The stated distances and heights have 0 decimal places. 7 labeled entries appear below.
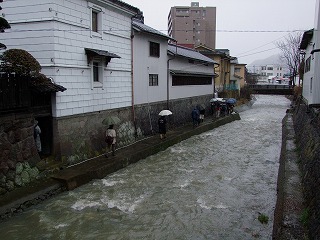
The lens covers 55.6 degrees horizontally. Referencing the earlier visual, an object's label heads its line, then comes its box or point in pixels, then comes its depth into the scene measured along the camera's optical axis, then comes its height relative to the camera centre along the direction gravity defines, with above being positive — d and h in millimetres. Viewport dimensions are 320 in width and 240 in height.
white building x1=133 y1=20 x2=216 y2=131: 18359 +620
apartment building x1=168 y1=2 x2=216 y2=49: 86625 +17877
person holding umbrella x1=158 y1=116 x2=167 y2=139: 18189 -2418
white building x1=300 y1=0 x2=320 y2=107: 18344 +1077
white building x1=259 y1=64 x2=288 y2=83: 154750 +8185
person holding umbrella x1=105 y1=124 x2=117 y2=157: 13891 -2328
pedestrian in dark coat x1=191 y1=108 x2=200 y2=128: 23609 -2351
